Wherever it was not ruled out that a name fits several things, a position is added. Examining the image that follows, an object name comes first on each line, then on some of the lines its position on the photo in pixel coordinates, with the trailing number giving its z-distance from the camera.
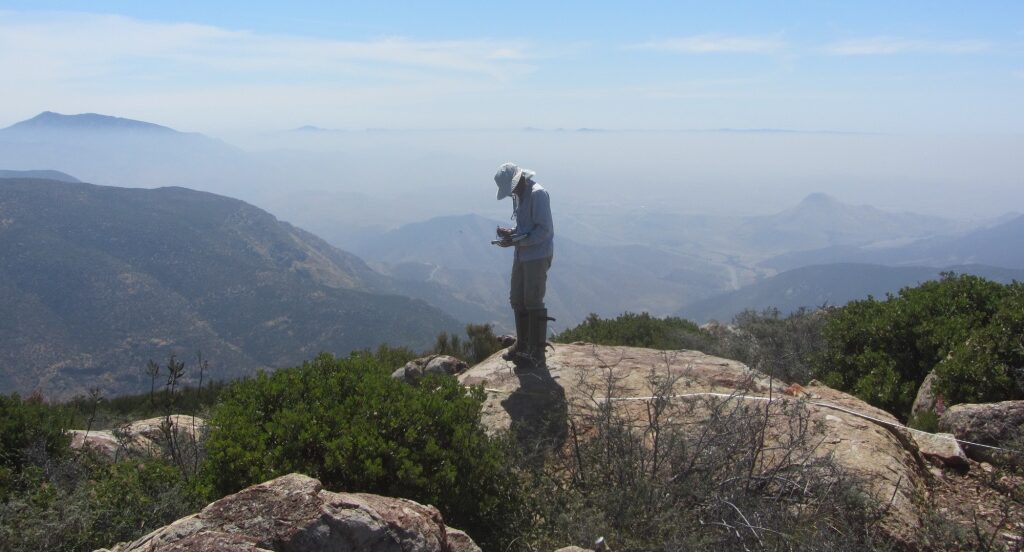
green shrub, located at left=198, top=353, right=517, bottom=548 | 3.95
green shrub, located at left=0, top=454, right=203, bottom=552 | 3.72
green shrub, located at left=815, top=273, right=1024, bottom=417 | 6.59
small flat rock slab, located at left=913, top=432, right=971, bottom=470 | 5.42
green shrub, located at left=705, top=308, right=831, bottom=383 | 9.95
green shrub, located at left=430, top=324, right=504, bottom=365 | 11.67
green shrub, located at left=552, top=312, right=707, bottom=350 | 11.86
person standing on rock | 6.90
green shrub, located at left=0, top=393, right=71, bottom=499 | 5.34
